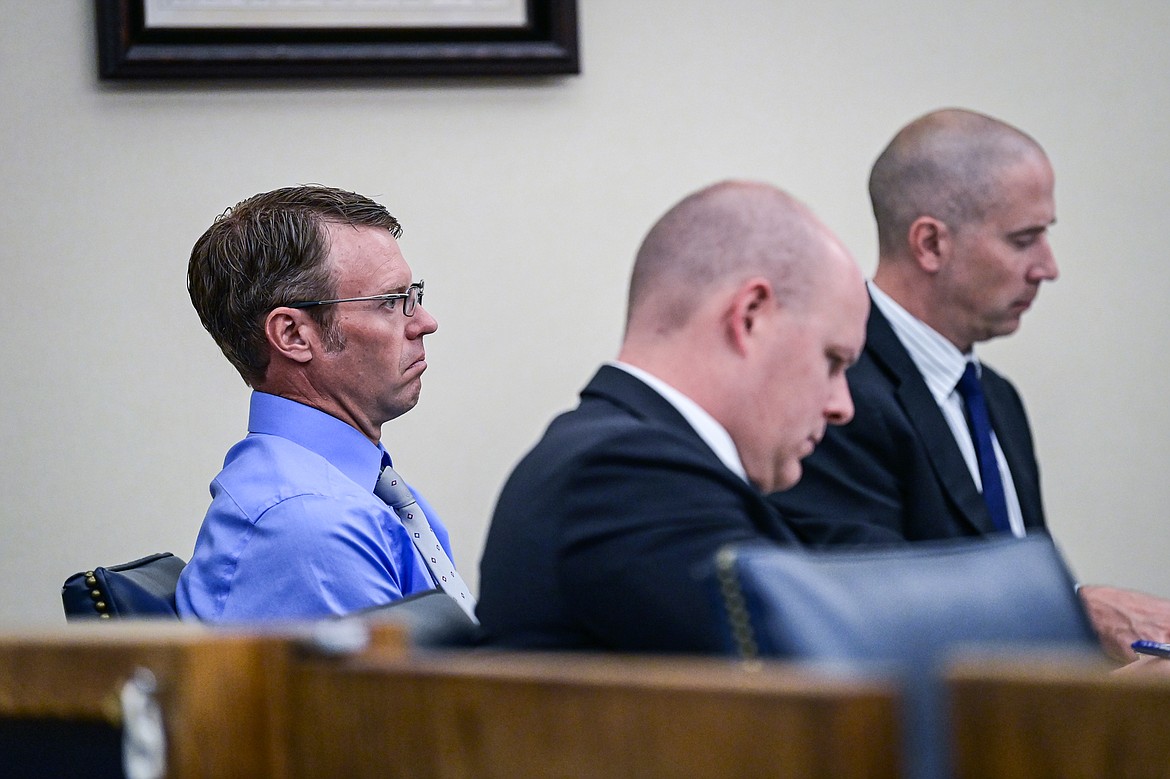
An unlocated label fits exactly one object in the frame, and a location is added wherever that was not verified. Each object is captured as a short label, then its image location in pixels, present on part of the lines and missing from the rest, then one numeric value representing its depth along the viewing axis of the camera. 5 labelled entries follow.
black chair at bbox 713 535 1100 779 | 4.63
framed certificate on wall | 6.28
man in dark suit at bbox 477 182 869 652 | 5.47
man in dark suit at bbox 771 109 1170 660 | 6.08
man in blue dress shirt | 5.86
